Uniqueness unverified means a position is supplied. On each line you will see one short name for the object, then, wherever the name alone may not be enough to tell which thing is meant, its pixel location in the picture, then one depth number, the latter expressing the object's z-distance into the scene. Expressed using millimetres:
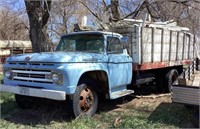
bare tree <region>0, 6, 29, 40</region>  17097
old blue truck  4299
